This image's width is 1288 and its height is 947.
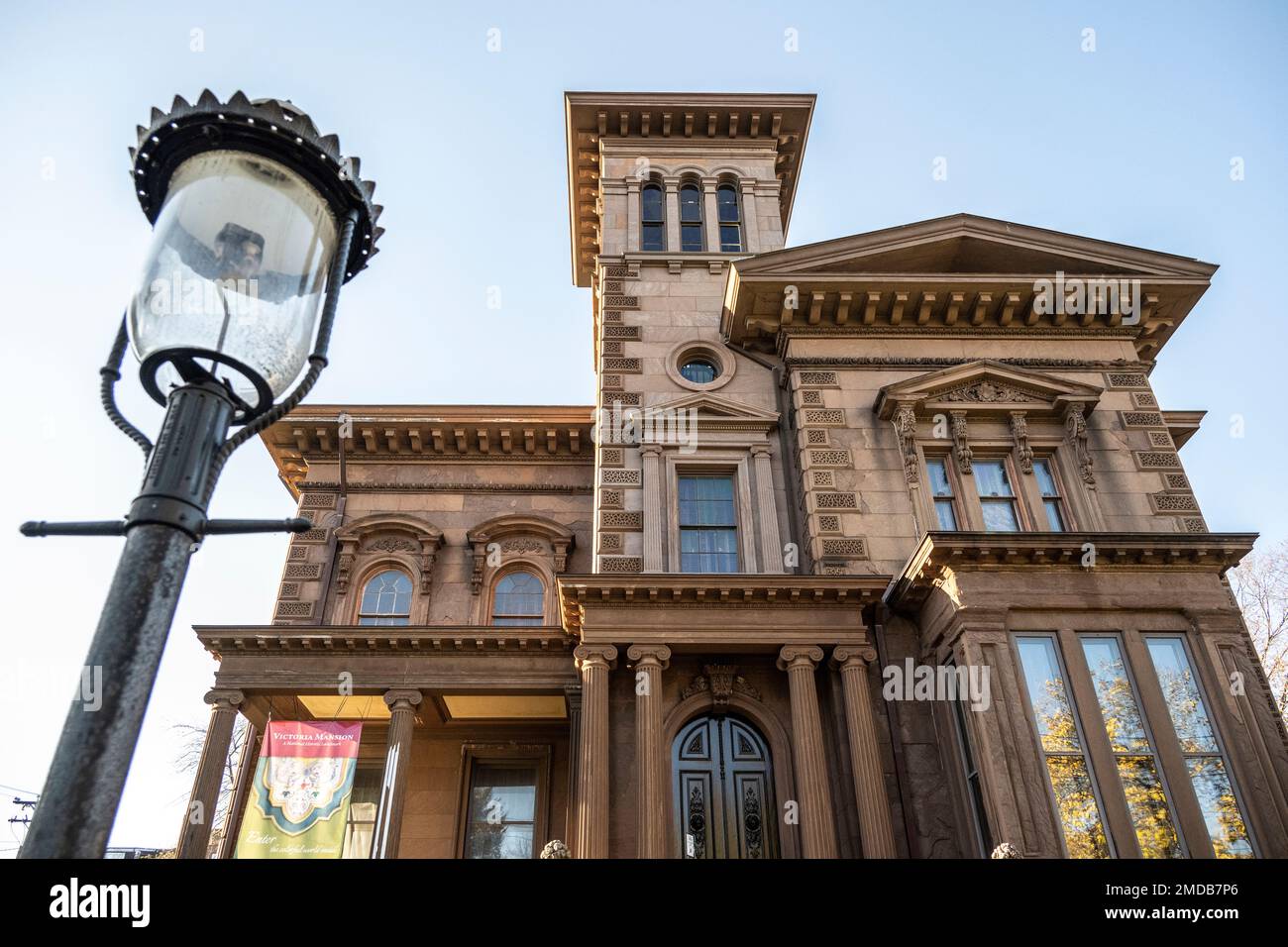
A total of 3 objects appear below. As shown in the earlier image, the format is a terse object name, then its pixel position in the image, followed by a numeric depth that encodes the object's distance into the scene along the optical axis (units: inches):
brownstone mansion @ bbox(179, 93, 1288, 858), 490.6
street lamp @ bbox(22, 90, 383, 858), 101.5
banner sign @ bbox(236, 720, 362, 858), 547.8
